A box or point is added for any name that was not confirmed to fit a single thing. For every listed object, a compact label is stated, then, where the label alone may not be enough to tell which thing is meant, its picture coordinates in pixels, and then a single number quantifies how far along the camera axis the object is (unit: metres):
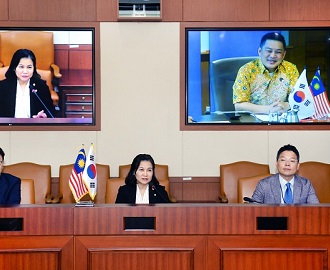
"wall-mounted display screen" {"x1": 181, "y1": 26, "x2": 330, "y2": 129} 6.70
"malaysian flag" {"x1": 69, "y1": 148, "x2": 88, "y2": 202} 3.74
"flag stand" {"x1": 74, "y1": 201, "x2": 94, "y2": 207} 3.37
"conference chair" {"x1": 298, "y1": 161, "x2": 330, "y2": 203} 6.32
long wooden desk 3.30
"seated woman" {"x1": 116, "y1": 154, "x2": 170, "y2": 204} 4.78
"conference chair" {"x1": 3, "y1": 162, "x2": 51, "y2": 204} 6.37
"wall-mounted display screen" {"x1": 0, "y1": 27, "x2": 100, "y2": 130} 6.66
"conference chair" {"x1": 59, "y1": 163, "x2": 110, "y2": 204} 6.42
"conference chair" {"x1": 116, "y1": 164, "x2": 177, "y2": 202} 6.51
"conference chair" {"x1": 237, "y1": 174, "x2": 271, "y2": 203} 5.16
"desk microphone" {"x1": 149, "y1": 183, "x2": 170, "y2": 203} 4.79
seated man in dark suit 4.63
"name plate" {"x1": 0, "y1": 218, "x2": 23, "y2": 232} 3.31
